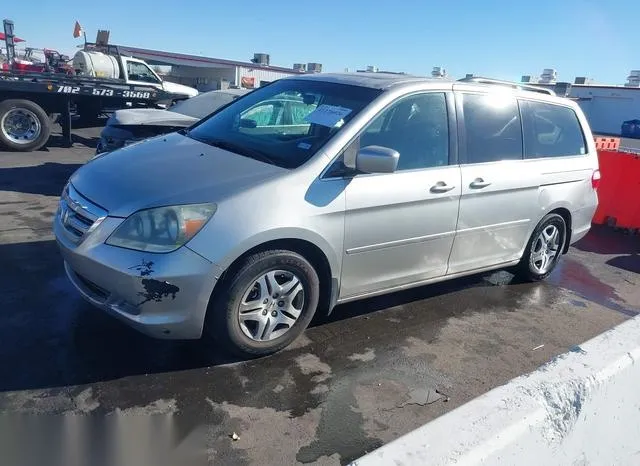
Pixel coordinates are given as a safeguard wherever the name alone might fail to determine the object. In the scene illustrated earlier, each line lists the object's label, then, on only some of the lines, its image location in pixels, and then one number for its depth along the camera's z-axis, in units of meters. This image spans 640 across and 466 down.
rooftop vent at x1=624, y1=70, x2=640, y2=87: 40.22
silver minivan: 3.16
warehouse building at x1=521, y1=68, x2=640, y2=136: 36.47
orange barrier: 7.98
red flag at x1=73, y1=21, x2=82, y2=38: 19.52
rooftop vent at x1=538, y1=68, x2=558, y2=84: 35.72
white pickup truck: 14.51
